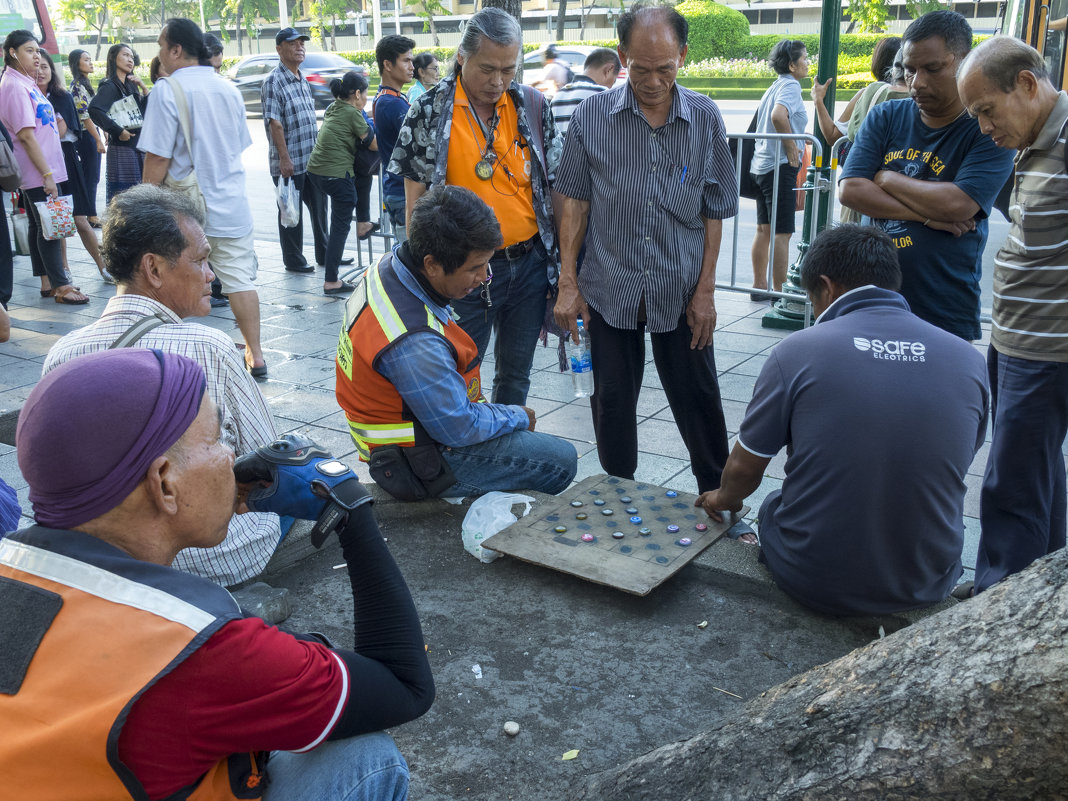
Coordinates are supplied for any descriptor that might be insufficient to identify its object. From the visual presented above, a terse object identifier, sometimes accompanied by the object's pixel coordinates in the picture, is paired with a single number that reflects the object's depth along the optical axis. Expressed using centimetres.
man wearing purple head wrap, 136
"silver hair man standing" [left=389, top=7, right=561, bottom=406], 413
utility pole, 621
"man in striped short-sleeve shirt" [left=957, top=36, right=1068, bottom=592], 293
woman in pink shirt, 744
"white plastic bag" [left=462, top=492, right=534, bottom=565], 345
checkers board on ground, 310
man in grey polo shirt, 261
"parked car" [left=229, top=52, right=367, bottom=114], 2514
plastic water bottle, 477
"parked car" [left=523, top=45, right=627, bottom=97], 2256
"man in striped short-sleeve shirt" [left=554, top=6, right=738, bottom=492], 365
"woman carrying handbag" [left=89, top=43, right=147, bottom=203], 812
